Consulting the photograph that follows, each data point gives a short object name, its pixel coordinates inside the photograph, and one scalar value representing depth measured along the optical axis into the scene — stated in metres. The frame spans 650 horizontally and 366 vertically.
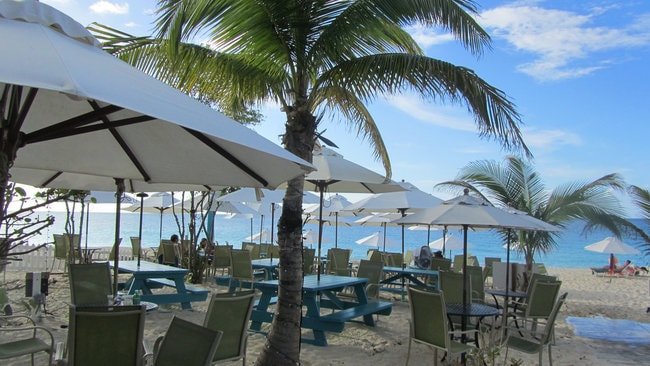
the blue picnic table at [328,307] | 6.45
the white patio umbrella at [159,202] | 15.08
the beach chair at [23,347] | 4.16
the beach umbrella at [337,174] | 6.86
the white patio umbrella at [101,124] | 1.82
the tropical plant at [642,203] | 11.11
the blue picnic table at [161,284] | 7.84
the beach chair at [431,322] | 4.94
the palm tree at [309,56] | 4.90
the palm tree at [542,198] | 11.91
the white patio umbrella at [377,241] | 16.41
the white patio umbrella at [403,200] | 10.23
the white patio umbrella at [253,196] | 10.68
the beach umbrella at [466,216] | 5.81
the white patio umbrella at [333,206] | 14.91
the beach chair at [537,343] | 5.35
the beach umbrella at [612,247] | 21.30
